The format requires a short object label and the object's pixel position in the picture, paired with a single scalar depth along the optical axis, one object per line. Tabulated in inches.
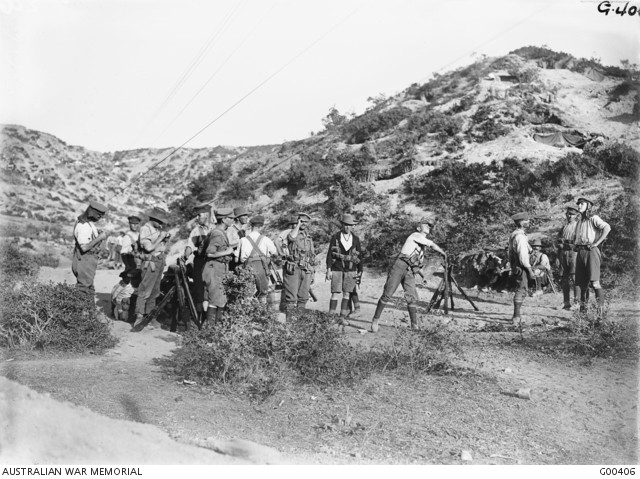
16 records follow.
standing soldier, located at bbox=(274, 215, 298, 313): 347.6
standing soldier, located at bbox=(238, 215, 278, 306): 344.8
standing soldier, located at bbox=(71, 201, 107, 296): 331.3
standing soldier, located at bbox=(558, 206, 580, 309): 400.8
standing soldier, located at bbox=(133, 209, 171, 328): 340.8
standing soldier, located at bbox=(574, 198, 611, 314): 363.9
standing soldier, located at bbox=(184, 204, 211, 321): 328.8
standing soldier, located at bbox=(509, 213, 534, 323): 356.8
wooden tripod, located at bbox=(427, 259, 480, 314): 391.3
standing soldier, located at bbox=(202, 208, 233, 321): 314.2
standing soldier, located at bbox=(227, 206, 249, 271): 342.3
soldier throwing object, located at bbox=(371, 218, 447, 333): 334.0
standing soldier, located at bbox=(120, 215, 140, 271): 353.7
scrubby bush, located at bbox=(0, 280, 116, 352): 270.8
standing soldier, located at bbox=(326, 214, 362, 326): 367.9
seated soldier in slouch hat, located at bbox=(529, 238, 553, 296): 461.1
